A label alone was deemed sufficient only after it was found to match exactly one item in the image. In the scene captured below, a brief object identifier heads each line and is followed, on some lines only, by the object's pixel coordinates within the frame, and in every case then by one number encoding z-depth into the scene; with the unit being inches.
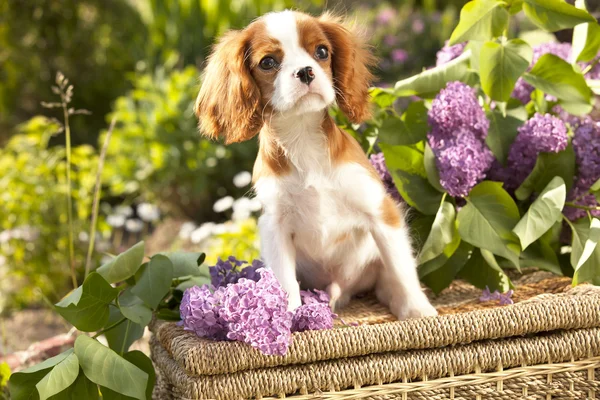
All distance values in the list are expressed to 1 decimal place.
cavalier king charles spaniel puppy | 74.0
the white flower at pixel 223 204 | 153.9
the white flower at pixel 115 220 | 177.9
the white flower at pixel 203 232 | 152.6
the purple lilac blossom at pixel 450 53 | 102.1
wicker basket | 68.1
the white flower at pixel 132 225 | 181.6
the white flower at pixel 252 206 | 145.8
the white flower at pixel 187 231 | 175.0
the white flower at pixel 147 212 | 178.7
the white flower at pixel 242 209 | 154.2
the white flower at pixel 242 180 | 162.2
